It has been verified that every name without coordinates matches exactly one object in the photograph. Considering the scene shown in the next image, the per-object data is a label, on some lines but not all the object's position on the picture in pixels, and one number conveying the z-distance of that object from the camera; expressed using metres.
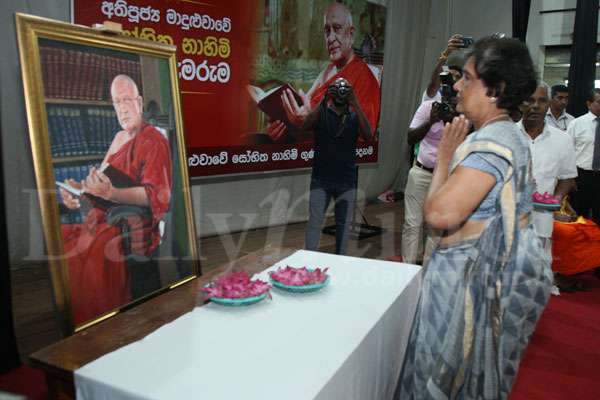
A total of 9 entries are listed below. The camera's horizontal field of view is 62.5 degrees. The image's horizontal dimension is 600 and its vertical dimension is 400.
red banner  3.64
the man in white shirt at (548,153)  2.96
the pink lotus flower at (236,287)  1.23
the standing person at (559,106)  4.65
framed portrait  1.09
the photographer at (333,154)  2.91
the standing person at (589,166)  4.05
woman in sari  1.21
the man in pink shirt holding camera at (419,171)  3.02
